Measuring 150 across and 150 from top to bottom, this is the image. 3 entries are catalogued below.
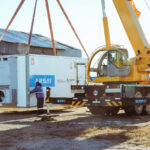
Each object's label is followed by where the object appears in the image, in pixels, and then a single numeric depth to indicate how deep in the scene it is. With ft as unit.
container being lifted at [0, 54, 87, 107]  49.32
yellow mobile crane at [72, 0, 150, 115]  43.14
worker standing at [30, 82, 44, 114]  49.43
